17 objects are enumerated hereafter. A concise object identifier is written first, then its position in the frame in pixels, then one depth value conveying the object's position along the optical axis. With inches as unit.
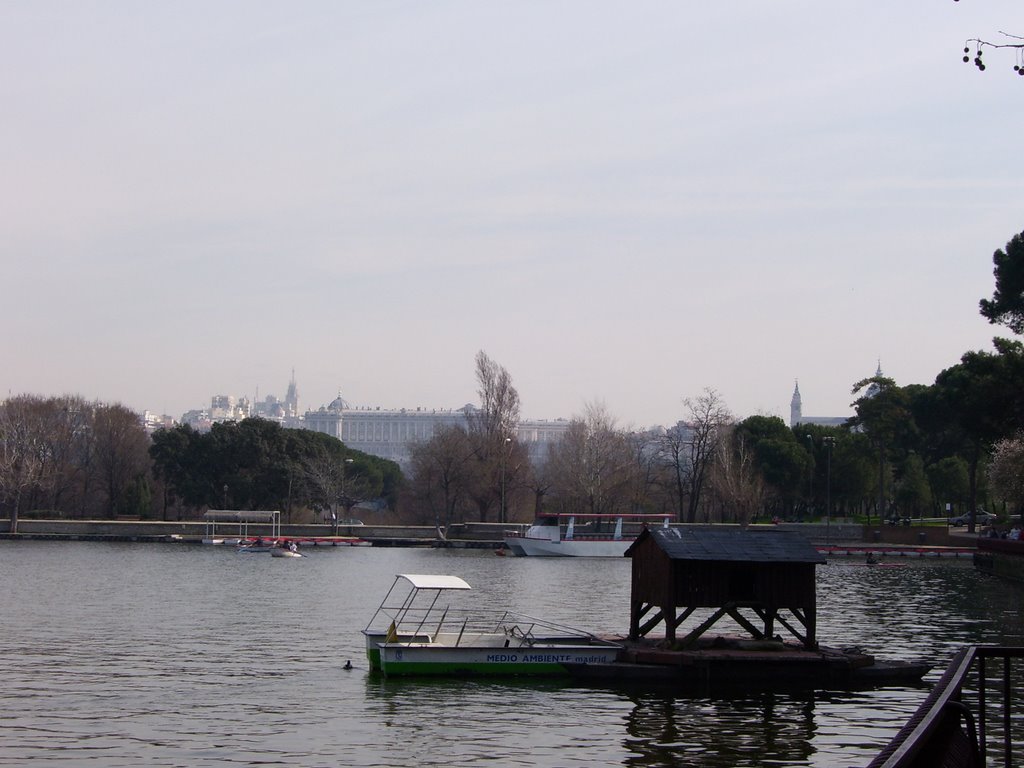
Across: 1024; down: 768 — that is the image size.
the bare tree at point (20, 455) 4694.9
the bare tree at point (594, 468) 4815.5
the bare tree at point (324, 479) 4987.7
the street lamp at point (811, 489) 4985.2
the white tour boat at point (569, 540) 4242.1
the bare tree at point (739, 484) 4655.5
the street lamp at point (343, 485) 5417.3
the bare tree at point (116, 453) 5039.4
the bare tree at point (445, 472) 4756.4
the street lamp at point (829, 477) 4457.2
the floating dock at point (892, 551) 3863.2
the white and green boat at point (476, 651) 1295.5
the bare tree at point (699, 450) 4897.6
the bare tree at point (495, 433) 4643.2
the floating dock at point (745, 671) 1246.9
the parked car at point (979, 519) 4876.2
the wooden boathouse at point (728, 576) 1289.4
